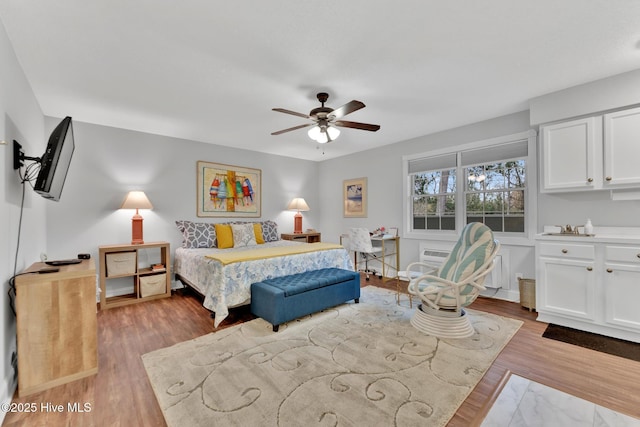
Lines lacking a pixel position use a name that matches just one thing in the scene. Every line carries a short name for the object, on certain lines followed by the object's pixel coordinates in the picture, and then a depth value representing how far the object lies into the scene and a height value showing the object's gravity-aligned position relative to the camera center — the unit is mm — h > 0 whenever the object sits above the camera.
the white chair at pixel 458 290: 2631 -795
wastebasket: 3318 -1029
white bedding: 2930 -725
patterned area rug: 1644 -1206
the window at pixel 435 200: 4383 +168
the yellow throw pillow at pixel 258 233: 4888 -383
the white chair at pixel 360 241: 4578 -505
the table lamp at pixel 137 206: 3865 +93
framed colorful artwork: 4828 +403
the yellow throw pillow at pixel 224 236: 4396 -396
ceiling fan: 2674 +967
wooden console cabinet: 1831 -801
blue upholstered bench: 2795 -912
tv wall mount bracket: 2094 +436
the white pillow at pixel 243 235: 4504 -395
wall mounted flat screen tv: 1991 +397
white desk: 4891 -843
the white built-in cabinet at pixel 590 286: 2541 -768
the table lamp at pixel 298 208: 5844 +71
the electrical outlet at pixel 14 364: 1929 -1067
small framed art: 5570 +291
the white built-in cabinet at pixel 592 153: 2668 +591
